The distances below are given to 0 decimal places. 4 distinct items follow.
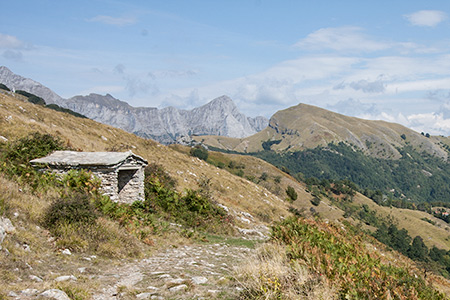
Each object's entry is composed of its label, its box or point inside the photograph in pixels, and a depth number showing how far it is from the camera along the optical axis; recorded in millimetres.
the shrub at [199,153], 72375
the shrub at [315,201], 75362
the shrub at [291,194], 63894
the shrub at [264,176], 72062
